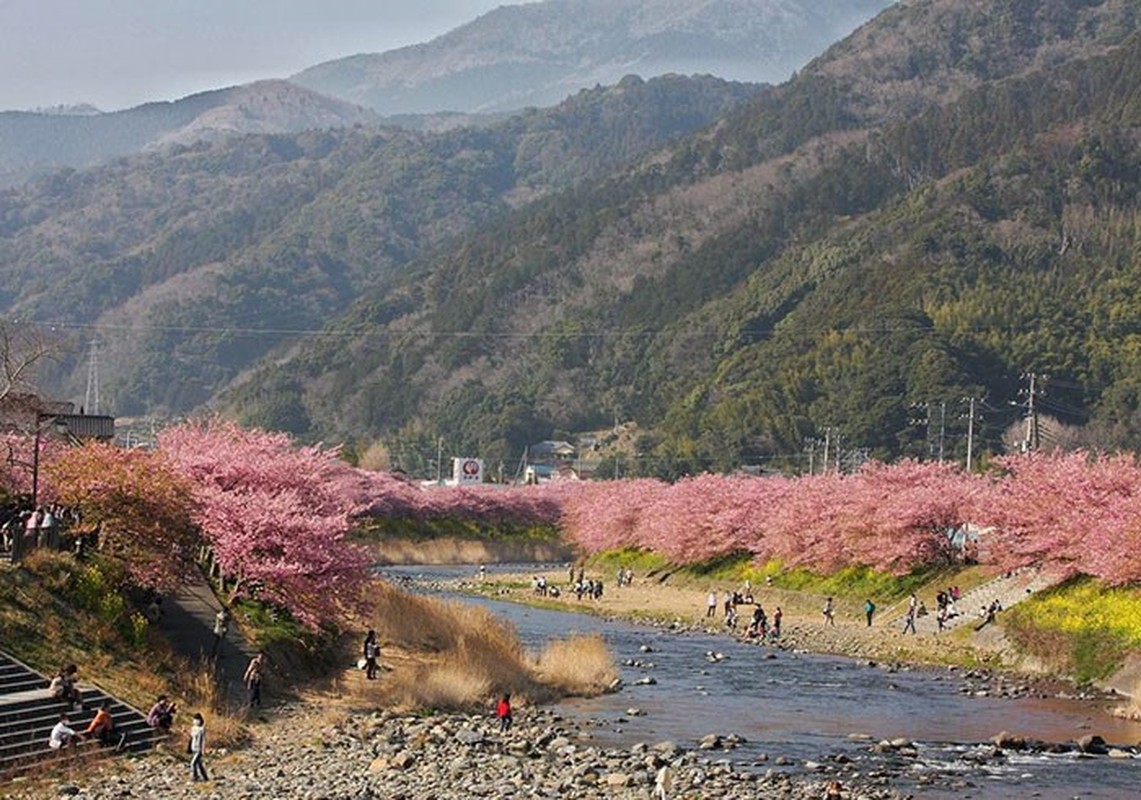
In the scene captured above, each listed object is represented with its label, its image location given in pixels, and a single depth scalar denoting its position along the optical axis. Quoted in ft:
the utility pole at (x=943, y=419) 529.24
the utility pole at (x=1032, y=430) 367.04
